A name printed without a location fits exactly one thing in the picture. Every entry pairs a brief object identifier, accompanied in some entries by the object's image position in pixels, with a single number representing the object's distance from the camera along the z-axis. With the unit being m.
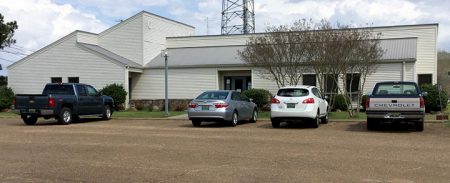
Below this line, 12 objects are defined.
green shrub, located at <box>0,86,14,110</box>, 32.62
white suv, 17.69
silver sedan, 18.89
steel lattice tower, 51.25
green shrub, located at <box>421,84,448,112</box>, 25.81
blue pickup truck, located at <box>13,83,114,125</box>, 20.84
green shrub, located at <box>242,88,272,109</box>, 29.09
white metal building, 31.55
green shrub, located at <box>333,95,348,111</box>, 28.25
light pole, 26.18
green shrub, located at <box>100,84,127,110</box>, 31.70
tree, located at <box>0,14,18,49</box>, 36.88
